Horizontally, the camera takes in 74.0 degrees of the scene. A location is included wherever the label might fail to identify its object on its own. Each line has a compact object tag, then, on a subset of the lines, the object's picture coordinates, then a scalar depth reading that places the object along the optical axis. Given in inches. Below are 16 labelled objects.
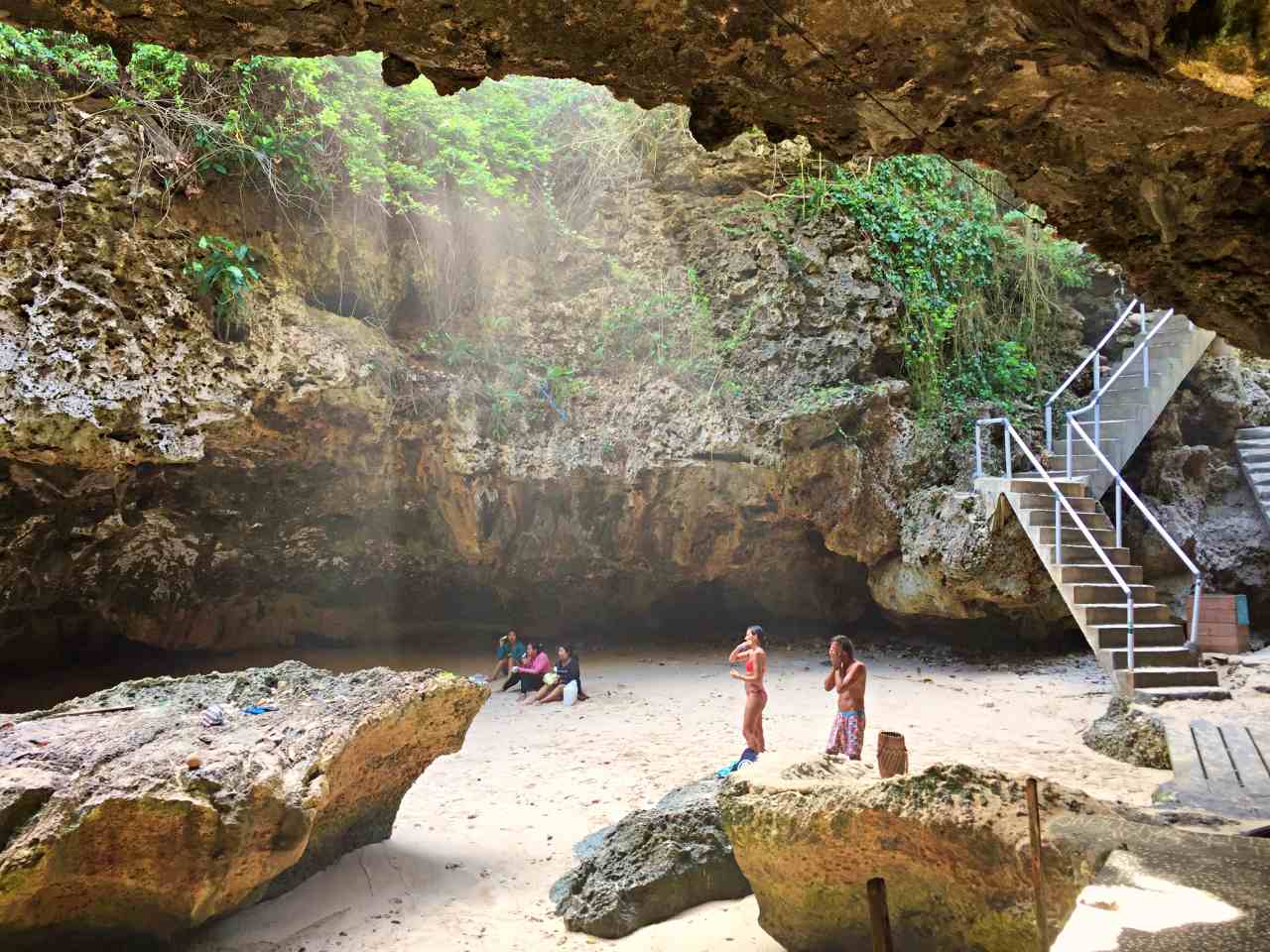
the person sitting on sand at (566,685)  382.9
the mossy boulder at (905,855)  132.6
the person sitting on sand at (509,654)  431.5
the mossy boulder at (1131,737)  248.7
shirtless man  238.7
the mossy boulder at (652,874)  186.9
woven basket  190.7
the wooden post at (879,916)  83.4
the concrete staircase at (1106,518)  302.7
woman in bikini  261.0
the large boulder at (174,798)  157.2
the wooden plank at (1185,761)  199.6
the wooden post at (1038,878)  91.1
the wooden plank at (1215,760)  194.7
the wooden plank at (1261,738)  215.1
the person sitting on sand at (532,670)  402.0
